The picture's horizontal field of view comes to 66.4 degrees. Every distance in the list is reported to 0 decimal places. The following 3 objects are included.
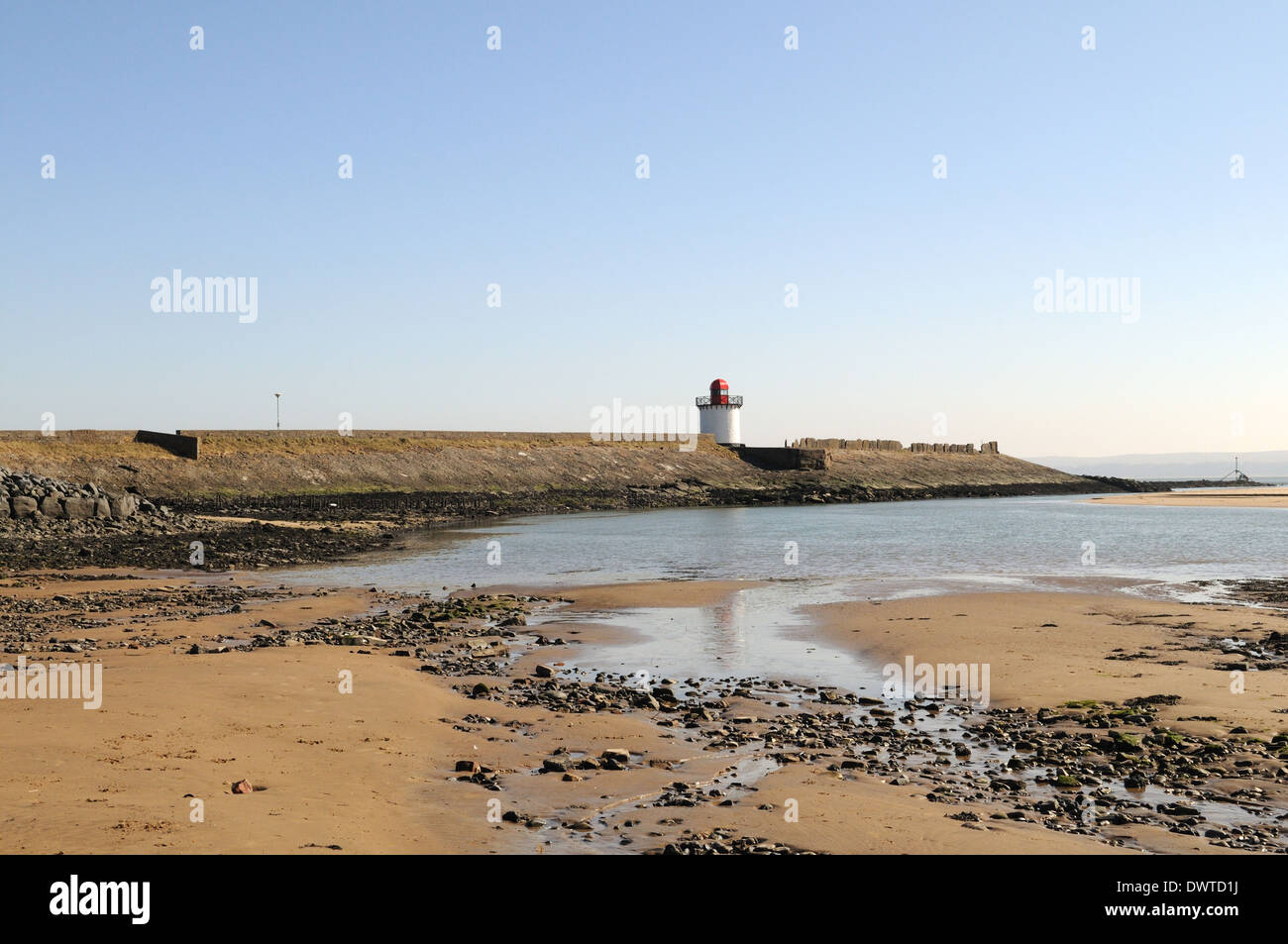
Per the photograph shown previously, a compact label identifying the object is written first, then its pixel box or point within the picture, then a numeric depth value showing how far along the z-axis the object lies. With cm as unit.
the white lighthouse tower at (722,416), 11275
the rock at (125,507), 4622
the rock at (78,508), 4522
